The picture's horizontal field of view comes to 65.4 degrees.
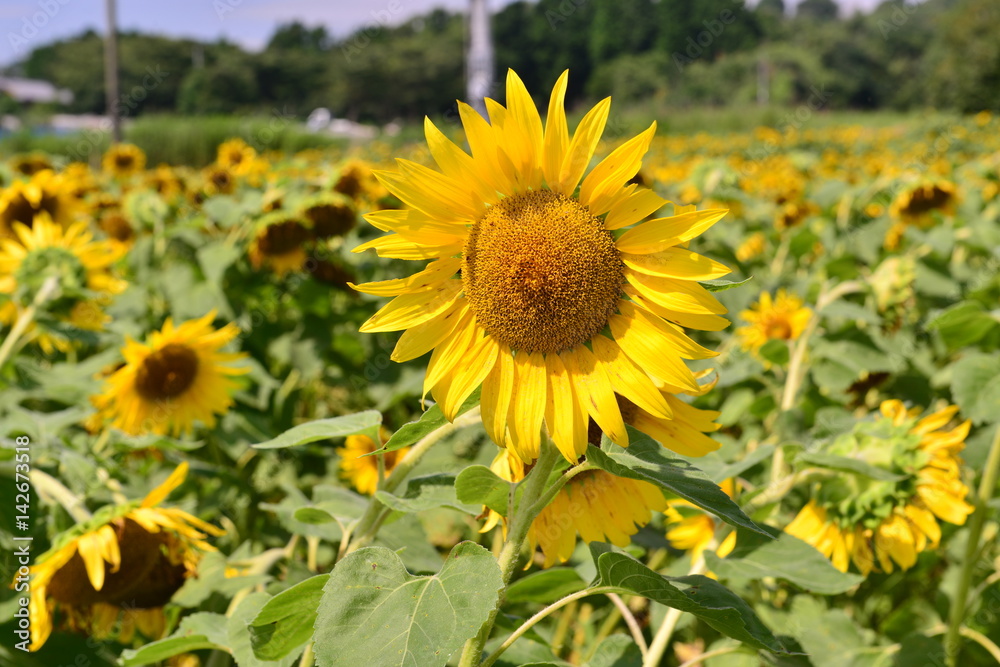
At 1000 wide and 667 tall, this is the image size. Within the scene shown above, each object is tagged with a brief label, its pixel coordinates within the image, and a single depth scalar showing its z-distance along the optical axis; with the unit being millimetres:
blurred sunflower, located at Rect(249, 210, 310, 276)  2463
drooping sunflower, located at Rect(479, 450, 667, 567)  997
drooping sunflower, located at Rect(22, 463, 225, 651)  1215
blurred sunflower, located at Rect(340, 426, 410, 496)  1864
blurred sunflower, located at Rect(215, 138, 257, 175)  4406
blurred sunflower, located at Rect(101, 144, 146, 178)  5543
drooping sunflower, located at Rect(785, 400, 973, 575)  1245
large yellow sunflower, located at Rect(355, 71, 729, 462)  801
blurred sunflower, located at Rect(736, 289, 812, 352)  2166
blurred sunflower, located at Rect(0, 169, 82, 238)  2881
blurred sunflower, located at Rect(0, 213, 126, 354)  2193
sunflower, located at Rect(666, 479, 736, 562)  1383
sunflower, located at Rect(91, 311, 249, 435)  2041
